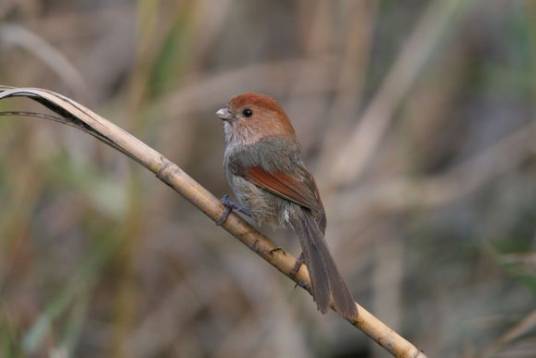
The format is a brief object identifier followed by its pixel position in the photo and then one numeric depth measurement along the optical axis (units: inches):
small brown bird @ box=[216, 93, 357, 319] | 244.0
